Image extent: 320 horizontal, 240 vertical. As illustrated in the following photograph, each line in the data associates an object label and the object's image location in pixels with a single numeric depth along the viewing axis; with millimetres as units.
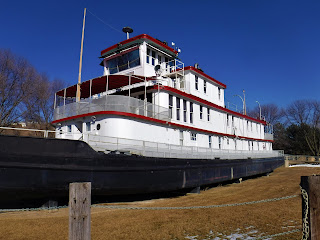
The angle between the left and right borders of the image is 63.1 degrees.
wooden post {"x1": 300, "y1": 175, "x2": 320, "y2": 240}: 3453
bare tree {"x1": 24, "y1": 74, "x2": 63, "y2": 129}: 31531
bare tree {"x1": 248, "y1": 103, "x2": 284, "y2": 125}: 62034
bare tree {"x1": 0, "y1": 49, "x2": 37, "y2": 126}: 26844
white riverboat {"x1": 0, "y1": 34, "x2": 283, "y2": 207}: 8820
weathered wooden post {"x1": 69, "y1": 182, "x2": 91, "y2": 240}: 3014
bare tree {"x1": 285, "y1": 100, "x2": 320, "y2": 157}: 47656
